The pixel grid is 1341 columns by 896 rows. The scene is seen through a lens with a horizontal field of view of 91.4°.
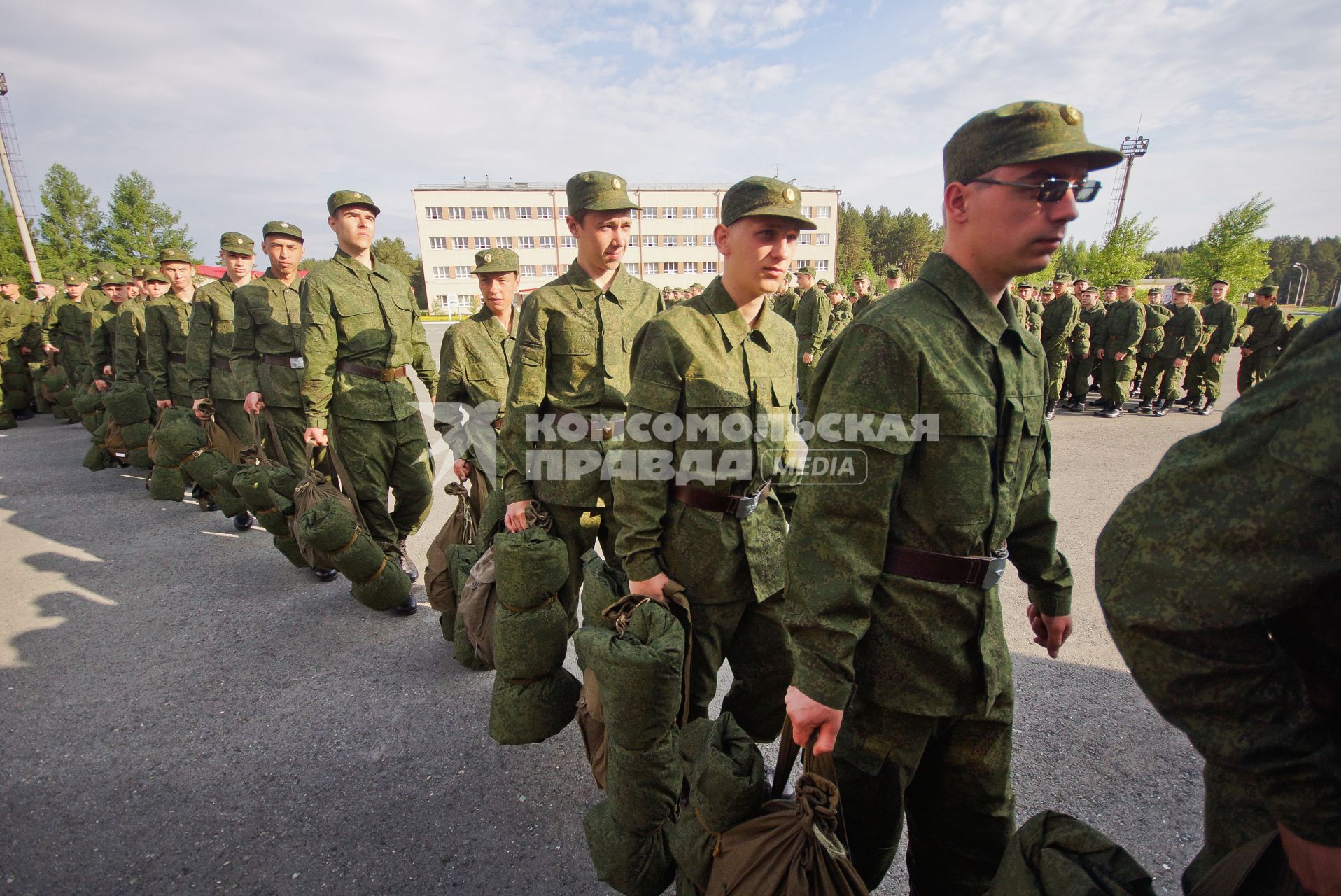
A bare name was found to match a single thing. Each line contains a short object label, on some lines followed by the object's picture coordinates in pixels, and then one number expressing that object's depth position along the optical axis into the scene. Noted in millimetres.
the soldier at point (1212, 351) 10328
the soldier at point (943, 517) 1382
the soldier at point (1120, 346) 10102
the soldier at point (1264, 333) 9828
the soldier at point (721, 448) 2070
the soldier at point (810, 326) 11547
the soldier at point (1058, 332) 10062
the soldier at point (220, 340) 5789
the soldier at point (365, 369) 4035
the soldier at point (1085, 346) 10797
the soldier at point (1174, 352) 10344
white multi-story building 55344
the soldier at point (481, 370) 3812
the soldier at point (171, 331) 6500
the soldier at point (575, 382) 2842
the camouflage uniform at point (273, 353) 5117
